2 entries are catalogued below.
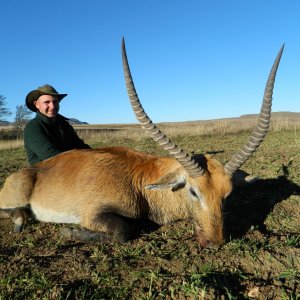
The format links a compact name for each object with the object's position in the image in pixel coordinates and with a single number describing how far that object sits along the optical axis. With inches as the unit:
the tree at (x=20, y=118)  1529.9
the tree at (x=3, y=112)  1885.6
